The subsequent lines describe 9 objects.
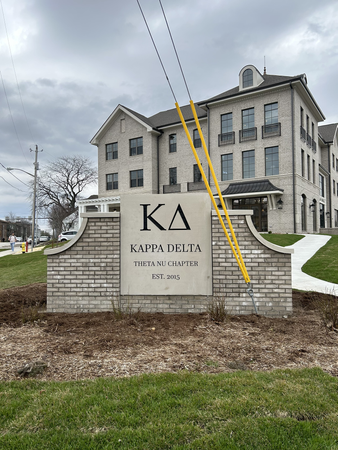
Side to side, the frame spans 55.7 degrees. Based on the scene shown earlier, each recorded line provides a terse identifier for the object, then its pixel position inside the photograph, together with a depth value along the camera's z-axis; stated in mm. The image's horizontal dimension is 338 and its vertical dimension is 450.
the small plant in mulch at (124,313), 5418
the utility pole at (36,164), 29898
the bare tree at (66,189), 51125
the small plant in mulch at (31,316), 5488
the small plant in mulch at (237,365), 3562
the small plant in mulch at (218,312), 5391
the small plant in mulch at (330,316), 4820
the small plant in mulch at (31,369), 3424
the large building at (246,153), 24938
